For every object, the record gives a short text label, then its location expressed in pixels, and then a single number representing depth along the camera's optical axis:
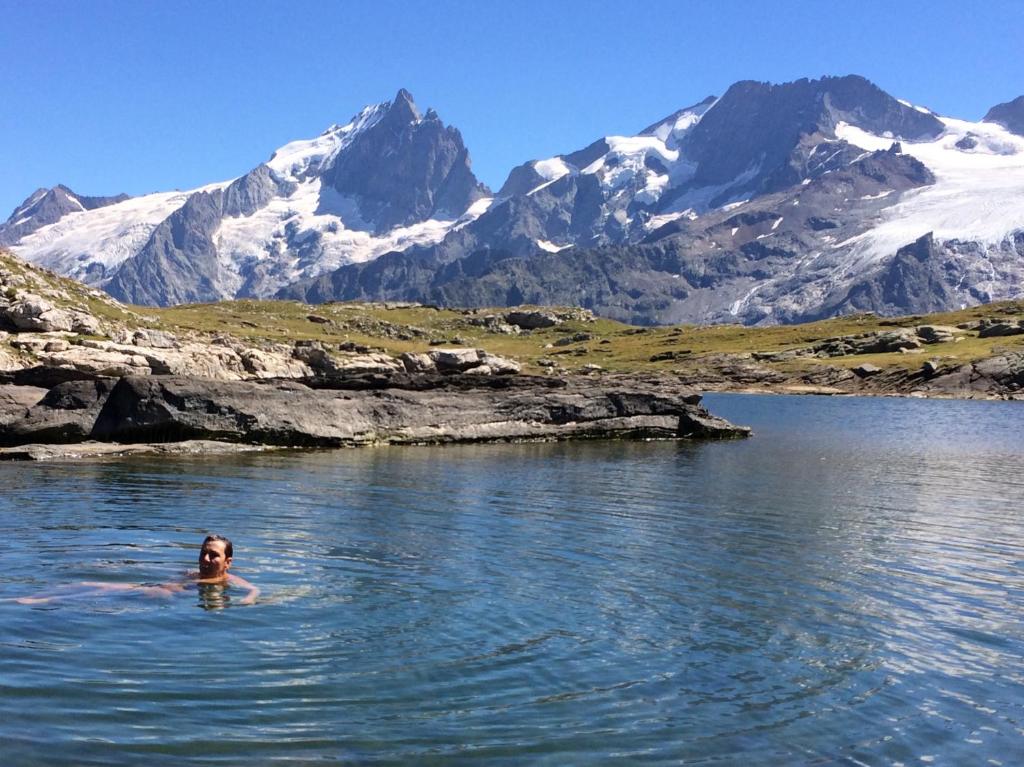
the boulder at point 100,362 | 61.78
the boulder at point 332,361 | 117.17
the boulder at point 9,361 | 60.59
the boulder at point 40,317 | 84.06
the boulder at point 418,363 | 115.48
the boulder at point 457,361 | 110.83
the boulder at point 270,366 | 93.00
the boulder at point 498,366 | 114.75
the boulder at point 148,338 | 98.50
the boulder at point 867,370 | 182.50
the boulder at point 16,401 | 46.28
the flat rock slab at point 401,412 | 48.22
